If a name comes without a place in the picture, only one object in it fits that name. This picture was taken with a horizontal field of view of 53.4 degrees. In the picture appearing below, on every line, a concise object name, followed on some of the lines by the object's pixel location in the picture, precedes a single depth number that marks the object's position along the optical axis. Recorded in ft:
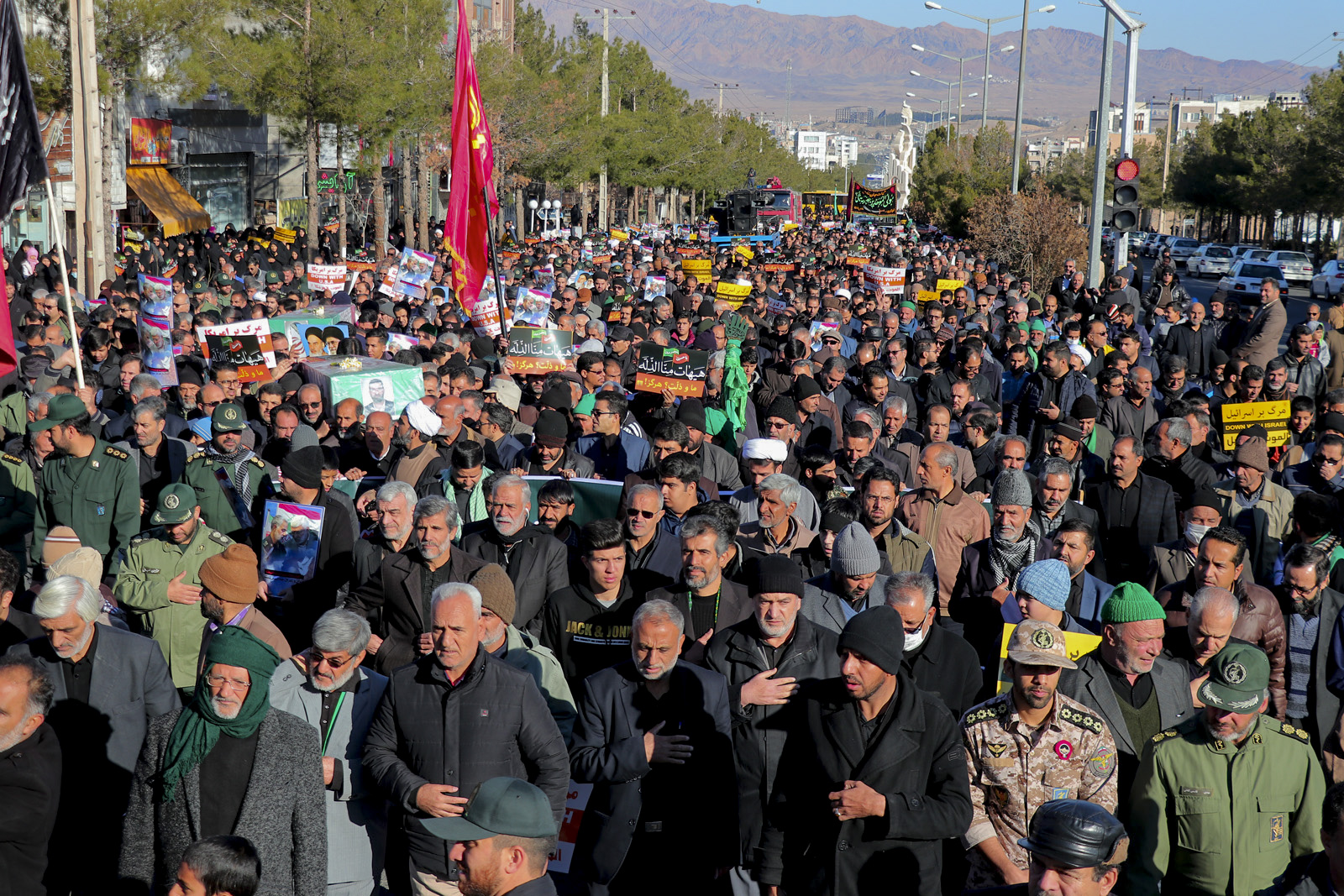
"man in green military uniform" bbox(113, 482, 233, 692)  19.77
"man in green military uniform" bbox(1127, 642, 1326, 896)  14.06
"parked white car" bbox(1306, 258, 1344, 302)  135.85
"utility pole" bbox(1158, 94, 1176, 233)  312.21
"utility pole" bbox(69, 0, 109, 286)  60.64
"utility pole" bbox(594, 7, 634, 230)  197.88
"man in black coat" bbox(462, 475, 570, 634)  21.07
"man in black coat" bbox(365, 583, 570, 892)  15.20
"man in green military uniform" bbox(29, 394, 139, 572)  25.12
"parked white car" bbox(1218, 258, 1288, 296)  137.18
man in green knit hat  16.30
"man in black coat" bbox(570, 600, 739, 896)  15.60
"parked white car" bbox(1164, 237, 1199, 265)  207.22
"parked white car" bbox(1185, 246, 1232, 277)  187.56
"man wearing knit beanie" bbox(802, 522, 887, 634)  18.99
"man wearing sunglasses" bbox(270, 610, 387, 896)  15.93
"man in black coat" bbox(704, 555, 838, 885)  15.06
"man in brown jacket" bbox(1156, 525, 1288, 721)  19.34
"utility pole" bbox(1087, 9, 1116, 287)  56.80
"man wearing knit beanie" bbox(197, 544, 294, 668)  18.08
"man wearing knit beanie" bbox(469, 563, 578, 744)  17.43
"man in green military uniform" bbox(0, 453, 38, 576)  26.48
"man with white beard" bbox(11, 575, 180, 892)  16.14
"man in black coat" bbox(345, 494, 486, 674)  19.85
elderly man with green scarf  13.93
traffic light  52.19
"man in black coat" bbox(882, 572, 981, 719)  17.37
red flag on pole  43.11
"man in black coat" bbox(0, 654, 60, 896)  14.57
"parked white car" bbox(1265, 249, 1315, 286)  156.76
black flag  30.63
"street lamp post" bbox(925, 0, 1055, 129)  138.62
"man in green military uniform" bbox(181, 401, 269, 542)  25.91
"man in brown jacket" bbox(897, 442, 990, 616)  24.13
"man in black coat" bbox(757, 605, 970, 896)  13.78
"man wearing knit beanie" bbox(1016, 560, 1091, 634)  17.76
